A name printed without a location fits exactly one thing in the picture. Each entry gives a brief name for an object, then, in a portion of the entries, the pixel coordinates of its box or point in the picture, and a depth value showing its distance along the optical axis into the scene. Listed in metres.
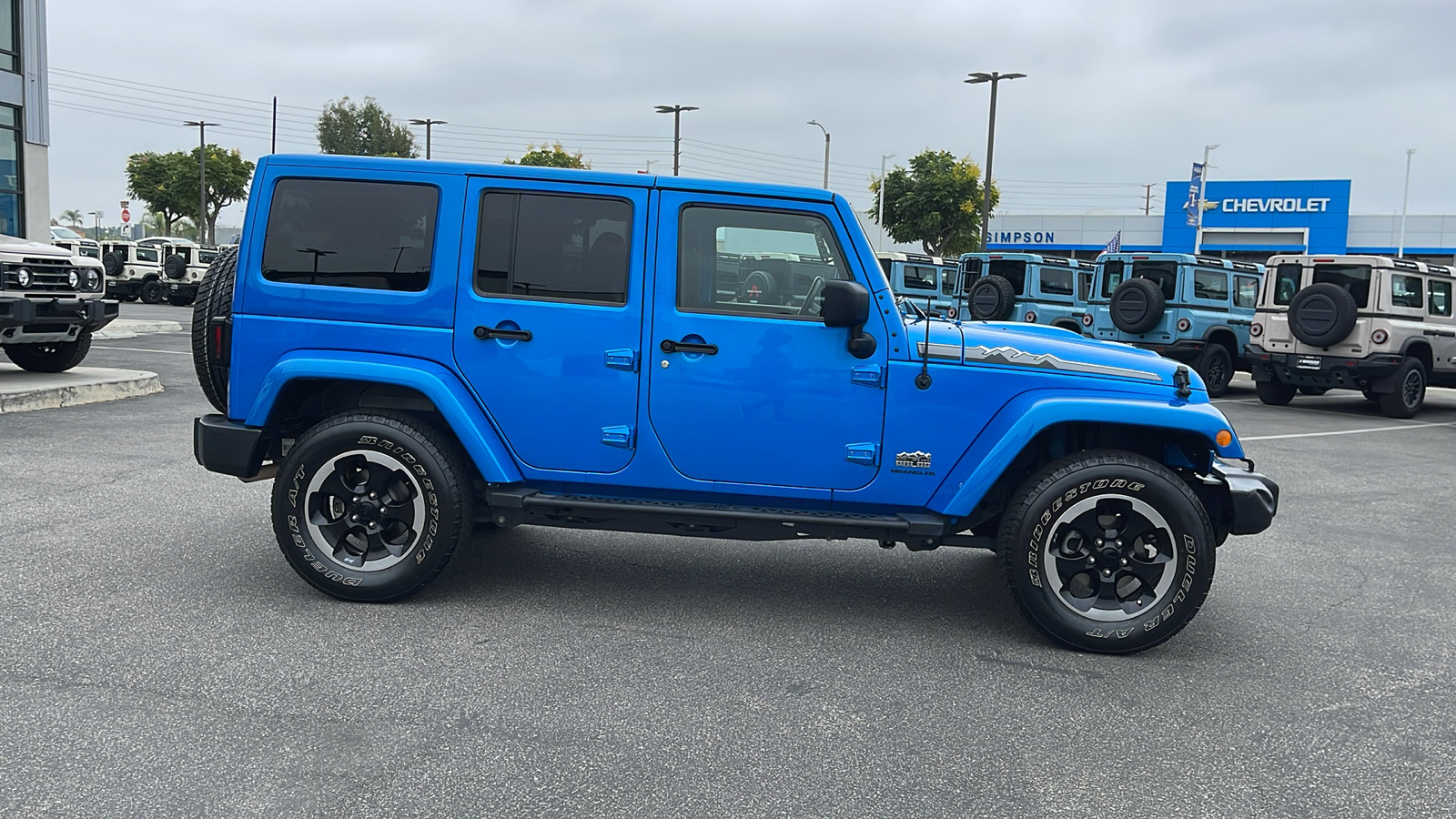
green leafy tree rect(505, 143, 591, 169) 58.34
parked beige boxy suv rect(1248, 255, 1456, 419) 14.87
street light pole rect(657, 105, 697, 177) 45.06
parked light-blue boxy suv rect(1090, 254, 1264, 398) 17.78
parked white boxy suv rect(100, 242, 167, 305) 33.78
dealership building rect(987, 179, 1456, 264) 48.44
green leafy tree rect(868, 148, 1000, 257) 50.47
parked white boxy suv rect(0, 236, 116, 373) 10.95
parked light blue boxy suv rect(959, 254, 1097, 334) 20.70
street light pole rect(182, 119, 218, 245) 59.79
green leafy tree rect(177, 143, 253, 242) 64.94
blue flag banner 45.78
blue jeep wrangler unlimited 4.66
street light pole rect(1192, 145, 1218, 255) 46.22
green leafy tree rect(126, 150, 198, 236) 64.62
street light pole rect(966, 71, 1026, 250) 32.78
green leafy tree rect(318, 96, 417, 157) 71.94
